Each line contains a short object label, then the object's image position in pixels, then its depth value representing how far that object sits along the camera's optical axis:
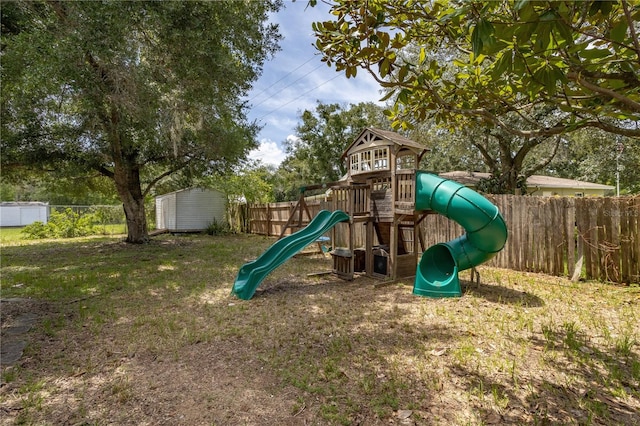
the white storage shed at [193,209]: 15.40
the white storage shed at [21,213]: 24.95
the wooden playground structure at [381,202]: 5.92
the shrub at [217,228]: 15.24
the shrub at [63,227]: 13.79
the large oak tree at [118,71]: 4.41
